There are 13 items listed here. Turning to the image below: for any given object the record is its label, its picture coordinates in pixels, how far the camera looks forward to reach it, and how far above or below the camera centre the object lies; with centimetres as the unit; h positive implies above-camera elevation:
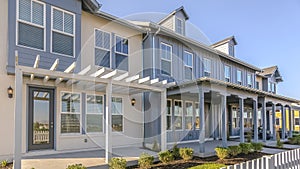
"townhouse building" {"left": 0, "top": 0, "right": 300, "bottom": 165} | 816 +54
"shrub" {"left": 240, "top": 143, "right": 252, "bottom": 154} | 1016 -222
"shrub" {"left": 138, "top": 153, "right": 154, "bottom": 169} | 728 -201
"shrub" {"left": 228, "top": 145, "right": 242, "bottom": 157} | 957 -219
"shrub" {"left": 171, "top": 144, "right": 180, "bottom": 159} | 890 -214
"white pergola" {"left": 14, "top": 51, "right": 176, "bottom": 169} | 604 +47
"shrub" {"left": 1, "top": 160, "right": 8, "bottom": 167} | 712 -200
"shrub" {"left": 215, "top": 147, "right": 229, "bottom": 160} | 905 -217
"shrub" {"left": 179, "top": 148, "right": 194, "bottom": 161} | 861 -207
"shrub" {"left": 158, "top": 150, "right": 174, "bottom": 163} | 815 -208
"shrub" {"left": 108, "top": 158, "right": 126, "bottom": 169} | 657 -187
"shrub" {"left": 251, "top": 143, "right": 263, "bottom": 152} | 1086 -231
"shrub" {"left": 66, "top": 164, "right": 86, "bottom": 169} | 568 -169
